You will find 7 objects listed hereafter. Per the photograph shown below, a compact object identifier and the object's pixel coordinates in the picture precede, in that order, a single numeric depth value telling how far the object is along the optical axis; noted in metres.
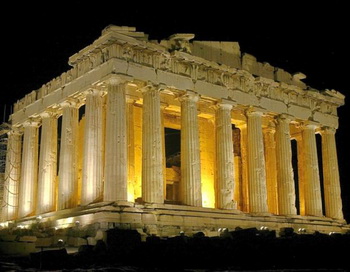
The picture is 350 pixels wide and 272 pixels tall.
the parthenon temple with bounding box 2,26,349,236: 30.16
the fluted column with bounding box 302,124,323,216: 38.88
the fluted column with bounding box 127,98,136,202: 32.81
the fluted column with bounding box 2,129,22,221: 38.38
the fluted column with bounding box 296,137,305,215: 41.47
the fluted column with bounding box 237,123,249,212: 40.16
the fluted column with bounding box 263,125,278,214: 40.25
